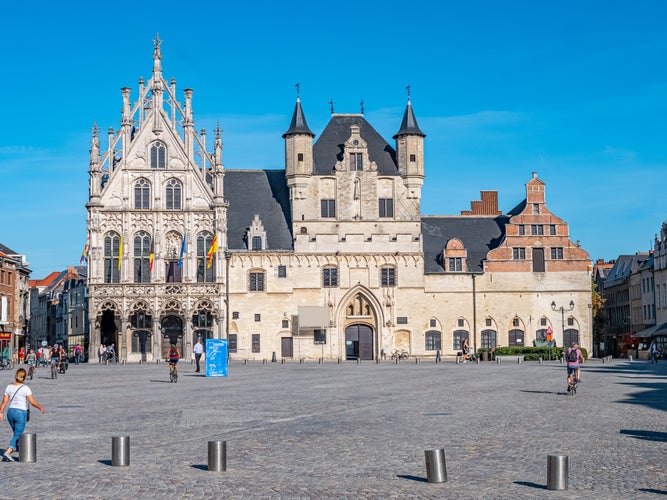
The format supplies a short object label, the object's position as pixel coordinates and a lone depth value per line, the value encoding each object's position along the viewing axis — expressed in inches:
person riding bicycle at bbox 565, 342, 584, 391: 1316.4
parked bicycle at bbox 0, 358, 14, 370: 2583.7
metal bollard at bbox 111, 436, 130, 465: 651.5
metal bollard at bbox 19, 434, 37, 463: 673.6
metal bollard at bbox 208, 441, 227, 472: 630.5
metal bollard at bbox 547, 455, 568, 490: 550.3
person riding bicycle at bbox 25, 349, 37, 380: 1851.6
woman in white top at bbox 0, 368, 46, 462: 706.2
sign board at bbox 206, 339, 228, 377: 1879.9
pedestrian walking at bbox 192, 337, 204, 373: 2102.6
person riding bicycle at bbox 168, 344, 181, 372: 1711.4
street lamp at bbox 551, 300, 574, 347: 3129.4
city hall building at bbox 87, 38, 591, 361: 2982.3
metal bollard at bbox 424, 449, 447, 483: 581.3
